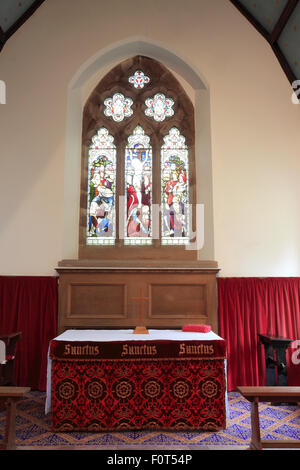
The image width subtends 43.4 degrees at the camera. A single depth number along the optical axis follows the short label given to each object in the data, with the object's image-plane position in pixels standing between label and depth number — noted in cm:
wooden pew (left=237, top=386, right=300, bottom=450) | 325
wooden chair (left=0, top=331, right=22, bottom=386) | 487
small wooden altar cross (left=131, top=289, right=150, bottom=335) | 473
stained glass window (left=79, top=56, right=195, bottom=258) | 641
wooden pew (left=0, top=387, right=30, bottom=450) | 327
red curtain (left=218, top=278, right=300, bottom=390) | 553
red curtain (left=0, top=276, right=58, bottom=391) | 555
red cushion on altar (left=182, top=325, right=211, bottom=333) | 488
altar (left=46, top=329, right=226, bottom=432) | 404
